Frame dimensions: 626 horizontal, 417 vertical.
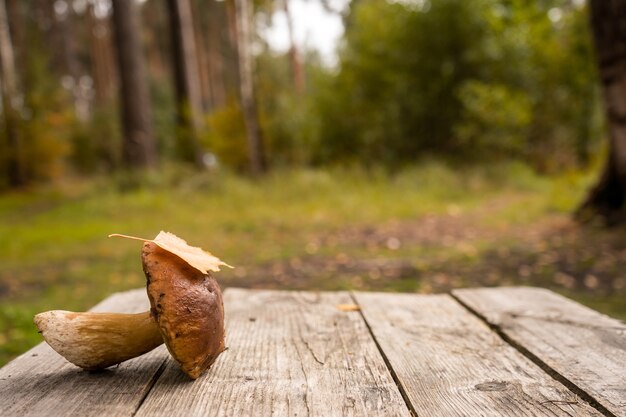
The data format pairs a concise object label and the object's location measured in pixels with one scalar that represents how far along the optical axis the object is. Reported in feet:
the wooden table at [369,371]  3.79
